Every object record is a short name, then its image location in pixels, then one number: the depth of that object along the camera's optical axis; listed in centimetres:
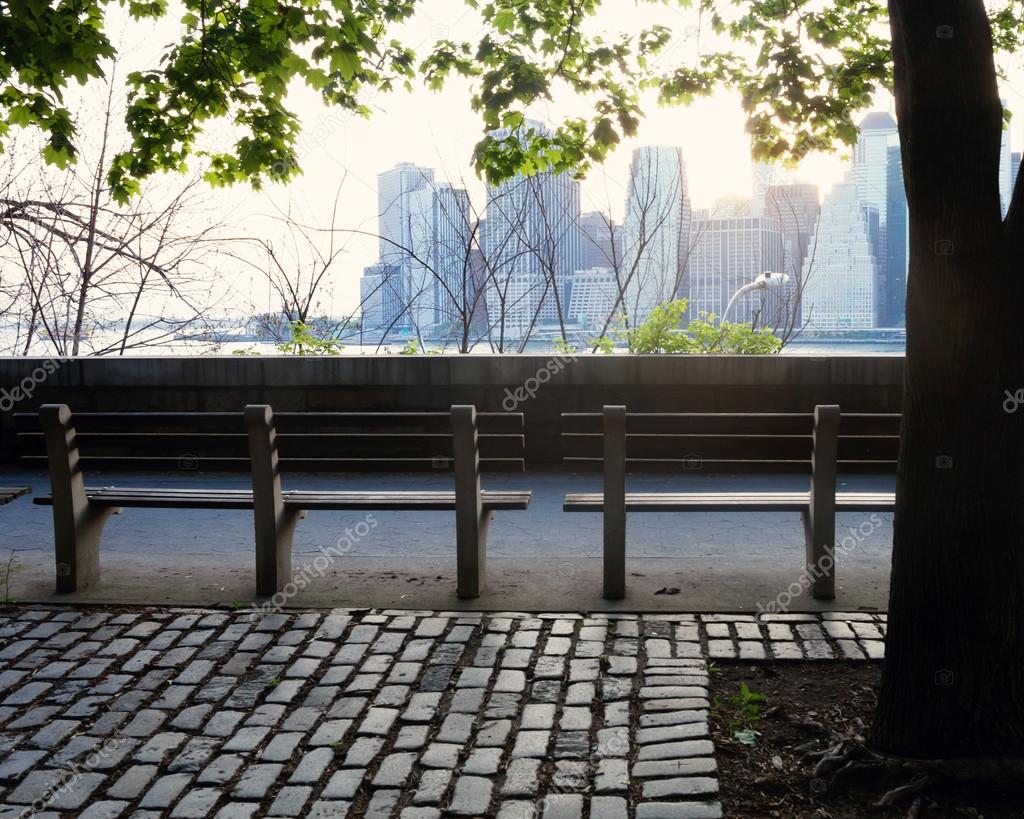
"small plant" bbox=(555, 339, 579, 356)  1059
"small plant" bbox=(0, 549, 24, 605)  600
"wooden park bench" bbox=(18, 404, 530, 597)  583
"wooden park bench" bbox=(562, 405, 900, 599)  574
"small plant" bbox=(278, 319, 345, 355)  1079
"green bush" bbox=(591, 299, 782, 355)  1018
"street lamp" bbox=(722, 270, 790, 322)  1238
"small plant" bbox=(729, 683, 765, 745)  399
